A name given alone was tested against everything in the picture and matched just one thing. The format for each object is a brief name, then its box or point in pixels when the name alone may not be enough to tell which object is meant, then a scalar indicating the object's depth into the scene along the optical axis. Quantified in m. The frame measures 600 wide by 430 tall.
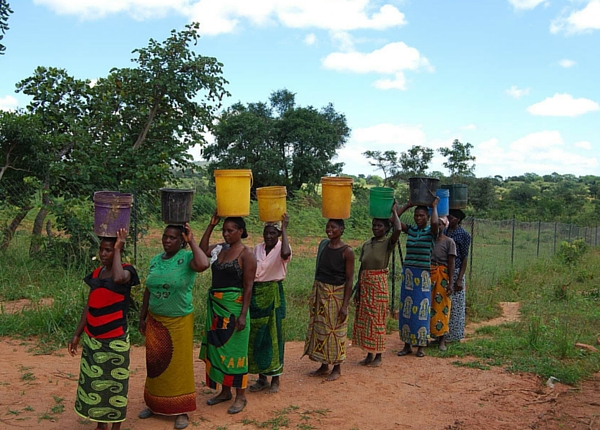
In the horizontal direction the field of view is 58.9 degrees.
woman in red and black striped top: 3.48
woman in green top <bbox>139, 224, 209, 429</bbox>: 3.79
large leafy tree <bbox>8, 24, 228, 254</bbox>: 8.21
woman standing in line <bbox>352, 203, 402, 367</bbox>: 5.52
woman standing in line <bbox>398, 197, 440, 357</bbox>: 5.91
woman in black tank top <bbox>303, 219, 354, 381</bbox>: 5.02
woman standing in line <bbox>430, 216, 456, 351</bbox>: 6.19
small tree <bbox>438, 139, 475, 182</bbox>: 24.61
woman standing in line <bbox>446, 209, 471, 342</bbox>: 6.49
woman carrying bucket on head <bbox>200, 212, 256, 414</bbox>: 4.13
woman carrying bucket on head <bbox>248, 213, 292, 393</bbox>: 4.47
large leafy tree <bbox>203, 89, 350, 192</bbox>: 27.55
